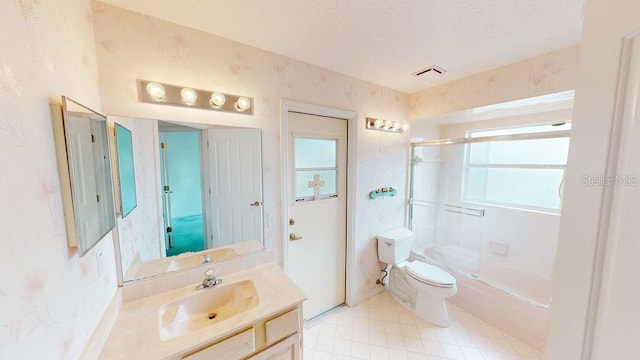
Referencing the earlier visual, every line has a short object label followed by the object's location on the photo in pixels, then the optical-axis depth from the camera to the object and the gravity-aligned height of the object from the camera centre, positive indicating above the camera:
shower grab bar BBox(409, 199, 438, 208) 2.73 -0.49
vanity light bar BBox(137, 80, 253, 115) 1.23 +0.38
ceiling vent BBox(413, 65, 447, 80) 1.89 +0.79
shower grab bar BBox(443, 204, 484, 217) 2.54 -0.54
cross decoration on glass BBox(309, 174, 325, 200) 2.09 -0.20
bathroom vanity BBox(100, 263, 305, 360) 0.94 -0.76
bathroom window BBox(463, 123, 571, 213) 2.25 -0.08
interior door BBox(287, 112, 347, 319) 1.99 -0.43
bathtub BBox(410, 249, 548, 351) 1.85 -1.29
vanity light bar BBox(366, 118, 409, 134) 2.24 +0.39
